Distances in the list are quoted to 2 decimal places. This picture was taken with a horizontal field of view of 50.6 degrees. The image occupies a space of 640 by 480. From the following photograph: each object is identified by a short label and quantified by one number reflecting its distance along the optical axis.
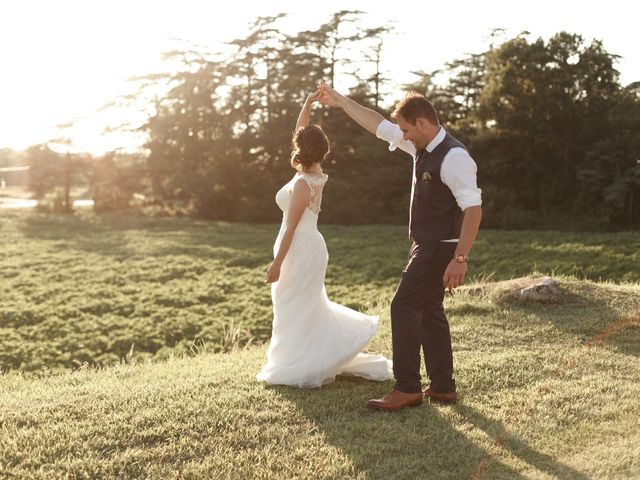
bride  6.08
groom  5.05
